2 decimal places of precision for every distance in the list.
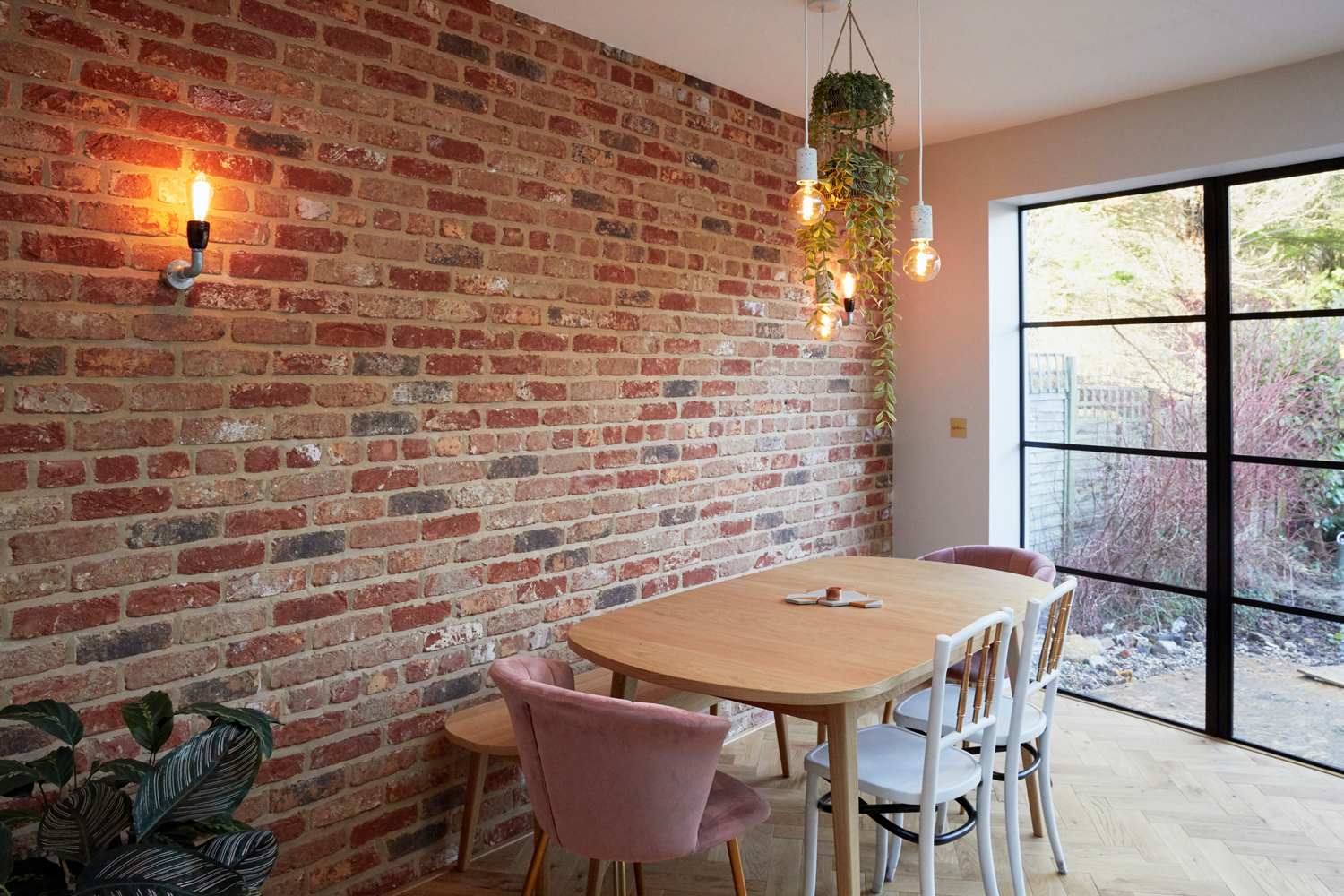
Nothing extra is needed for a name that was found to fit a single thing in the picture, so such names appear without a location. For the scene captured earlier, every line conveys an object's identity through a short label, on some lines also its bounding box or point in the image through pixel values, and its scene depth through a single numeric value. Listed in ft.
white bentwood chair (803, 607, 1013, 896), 7.06
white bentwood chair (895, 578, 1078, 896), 7.97
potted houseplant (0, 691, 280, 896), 5.28
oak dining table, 6.70
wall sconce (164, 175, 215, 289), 6.90
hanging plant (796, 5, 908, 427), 9.02
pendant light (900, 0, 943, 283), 8.73
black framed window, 11.44
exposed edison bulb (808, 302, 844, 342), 9.61
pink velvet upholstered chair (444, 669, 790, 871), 8.15
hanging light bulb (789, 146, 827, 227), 8.25
